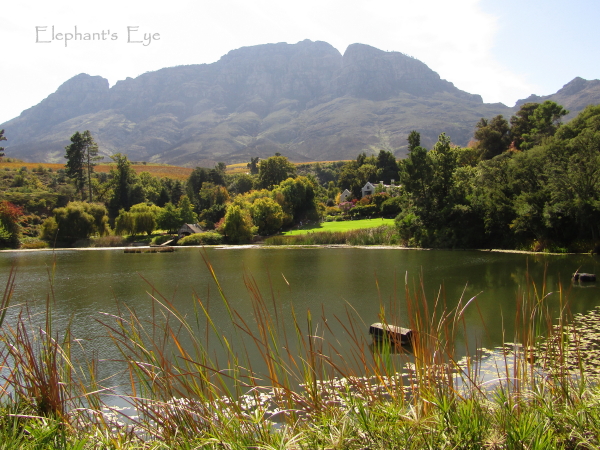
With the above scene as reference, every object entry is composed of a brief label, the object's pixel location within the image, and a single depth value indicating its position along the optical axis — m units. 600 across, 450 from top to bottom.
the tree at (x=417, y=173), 33.75
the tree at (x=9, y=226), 43.06
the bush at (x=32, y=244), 44.81
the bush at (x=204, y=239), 47.22
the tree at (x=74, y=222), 45.94
